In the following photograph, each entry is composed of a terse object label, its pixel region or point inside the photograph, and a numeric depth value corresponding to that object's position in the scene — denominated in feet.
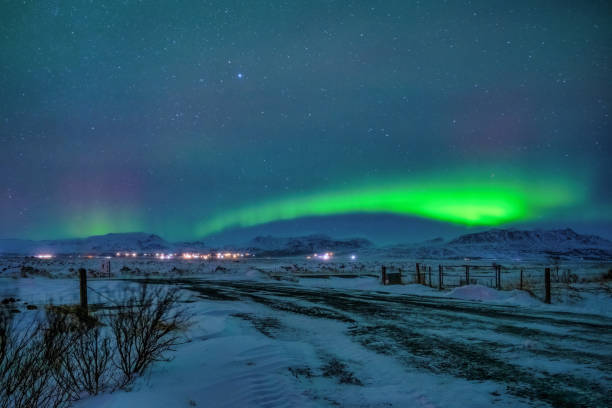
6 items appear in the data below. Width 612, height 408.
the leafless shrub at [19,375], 13.16
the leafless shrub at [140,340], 19.77
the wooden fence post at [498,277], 76.60
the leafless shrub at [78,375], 16.16
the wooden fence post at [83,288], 40.83
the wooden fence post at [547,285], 56.34
